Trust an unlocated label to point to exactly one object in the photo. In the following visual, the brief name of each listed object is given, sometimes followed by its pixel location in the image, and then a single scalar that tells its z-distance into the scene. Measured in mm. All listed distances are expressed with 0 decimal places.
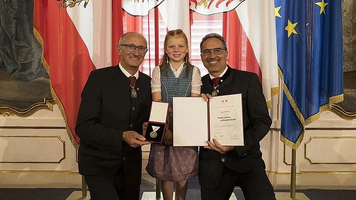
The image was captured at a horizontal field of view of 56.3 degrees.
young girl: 2412
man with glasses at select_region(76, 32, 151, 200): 2275
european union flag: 3059
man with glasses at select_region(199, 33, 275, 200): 2379
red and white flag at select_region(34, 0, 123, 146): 3057
